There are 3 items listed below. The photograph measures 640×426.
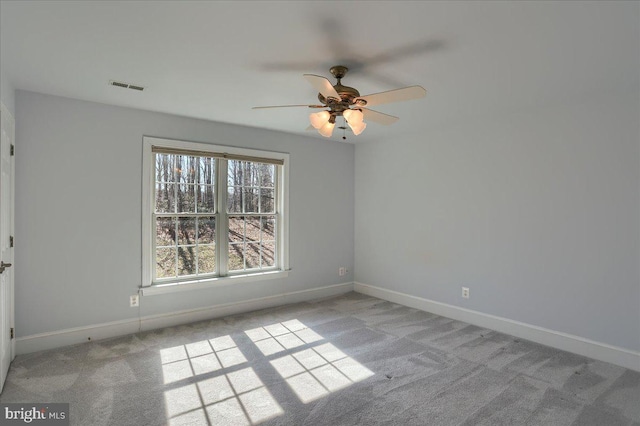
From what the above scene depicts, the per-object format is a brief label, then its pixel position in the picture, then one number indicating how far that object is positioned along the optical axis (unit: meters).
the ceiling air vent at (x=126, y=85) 2.94
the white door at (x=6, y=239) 2.60
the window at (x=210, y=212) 3.92
